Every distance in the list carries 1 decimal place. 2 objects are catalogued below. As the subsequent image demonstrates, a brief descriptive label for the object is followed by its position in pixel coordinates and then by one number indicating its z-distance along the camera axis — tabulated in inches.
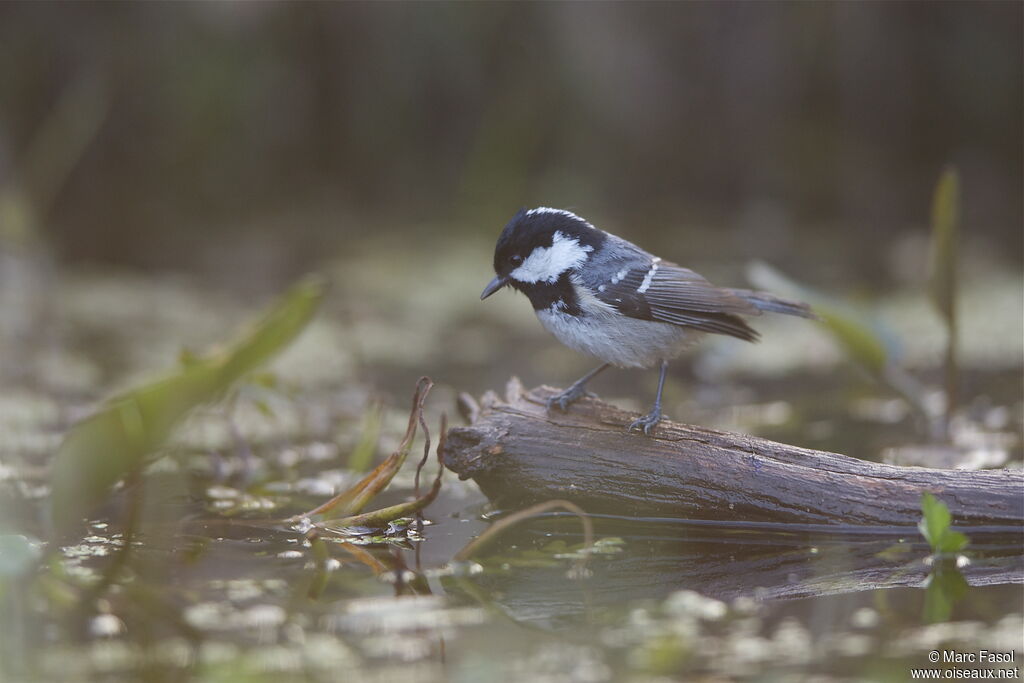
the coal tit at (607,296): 267.1
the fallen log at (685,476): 234.5
